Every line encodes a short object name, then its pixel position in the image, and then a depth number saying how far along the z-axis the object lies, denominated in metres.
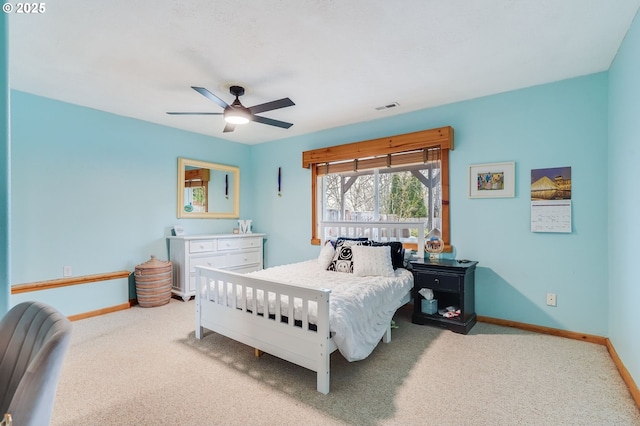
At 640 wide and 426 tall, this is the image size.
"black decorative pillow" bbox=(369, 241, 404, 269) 3.52
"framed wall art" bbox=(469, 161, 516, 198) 3.24
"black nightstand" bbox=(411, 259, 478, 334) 3.08
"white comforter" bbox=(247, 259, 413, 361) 2.16
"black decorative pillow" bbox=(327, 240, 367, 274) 3.48
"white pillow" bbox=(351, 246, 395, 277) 3.24
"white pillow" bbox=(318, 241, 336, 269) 3.65
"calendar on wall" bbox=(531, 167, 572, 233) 2.95
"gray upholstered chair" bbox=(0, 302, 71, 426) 0.86
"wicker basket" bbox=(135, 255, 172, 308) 3.89
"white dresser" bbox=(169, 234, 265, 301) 4.22
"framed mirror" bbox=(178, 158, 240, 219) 4.62
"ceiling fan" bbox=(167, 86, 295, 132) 2.67
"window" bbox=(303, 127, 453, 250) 3.66
